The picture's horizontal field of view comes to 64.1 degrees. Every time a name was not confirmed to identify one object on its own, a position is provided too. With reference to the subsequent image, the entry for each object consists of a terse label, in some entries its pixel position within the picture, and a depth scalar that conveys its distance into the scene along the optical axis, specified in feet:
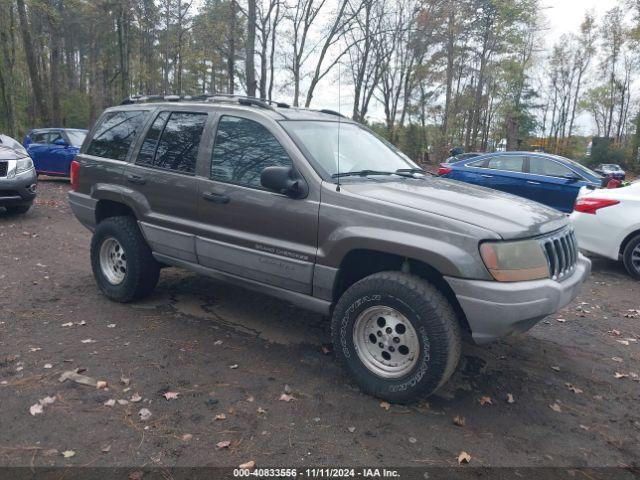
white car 22.82
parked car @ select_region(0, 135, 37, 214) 28.73
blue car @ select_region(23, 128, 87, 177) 48.21
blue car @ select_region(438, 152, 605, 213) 32.12
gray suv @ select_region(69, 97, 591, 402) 10.34
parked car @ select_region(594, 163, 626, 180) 100.11
